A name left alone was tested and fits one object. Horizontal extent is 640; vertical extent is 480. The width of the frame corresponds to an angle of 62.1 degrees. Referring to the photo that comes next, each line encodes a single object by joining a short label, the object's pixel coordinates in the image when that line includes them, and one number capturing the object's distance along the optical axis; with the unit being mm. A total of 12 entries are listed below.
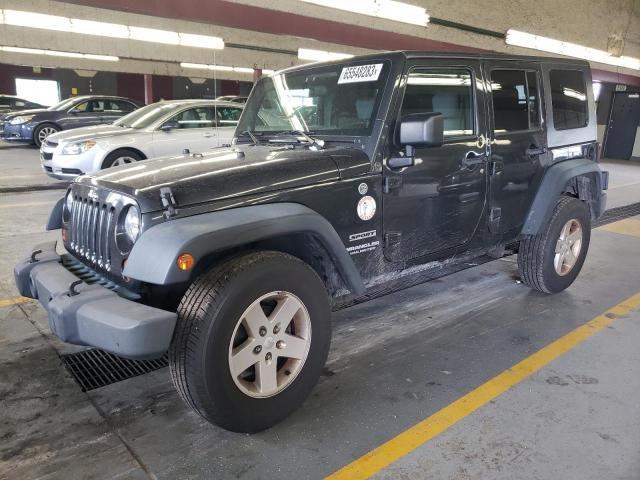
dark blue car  14188
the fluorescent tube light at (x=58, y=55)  22823
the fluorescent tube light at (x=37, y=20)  13352
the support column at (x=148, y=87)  22691
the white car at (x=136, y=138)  8125
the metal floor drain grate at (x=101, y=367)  2981
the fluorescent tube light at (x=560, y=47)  12656
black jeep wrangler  2225
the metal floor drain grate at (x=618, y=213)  7572
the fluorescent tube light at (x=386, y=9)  8016
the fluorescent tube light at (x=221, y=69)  23641
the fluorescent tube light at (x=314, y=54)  16672
